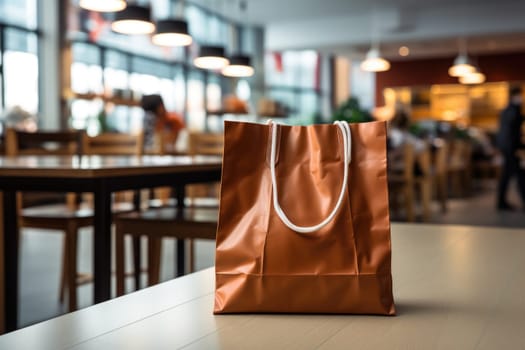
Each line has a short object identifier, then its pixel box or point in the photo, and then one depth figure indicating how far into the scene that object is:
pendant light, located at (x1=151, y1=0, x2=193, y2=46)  4.52
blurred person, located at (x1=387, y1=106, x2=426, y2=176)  6.16
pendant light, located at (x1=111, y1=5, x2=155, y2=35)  4.19
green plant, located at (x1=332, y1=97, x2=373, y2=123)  13.37
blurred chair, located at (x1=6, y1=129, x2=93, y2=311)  2.32
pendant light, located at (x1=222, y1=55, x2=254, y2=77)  6.66
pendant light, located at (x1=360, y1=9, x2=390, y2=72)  9.55
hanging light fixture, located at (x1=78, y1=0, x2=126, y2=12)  4.04
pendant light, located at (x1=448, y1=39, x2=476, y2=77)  9.77
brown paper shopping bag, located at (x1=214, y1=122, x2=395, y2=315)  0.70
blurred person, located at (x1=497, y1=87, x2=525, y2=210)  7.05
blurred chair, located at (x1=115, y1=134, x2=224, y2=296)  2.08
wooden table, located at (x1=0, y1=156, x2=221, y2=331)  1.64
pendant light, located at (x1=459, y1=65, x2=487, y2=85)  11.60
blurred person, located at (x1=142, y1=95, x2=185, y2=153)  3.84
